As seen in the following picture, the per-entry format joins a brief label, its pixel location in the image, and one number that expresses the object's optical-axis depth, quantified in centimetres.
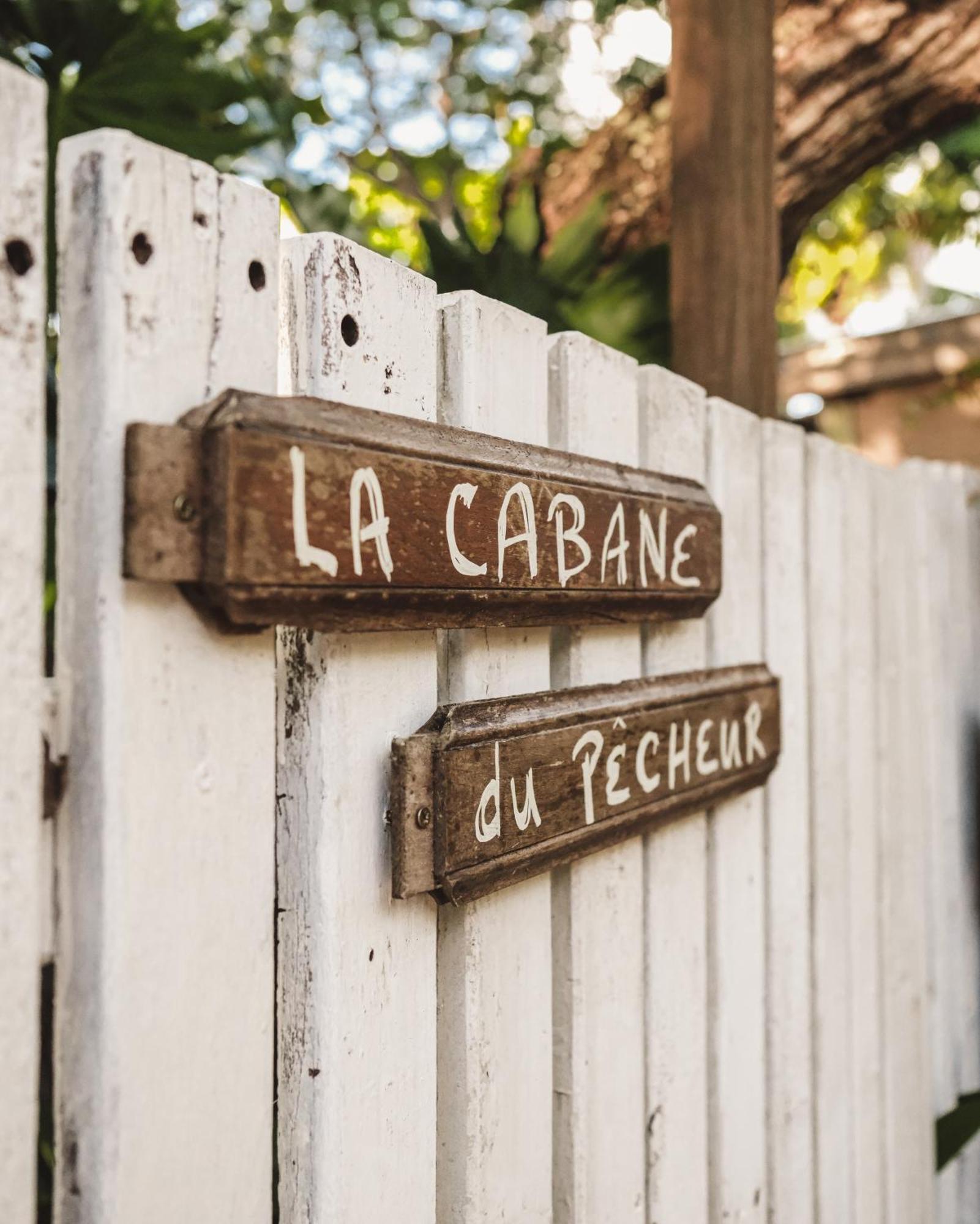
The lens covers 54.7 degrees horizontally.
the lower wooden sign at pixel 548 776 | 71
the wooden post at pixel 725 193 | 153
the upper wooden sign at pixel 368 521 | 55
